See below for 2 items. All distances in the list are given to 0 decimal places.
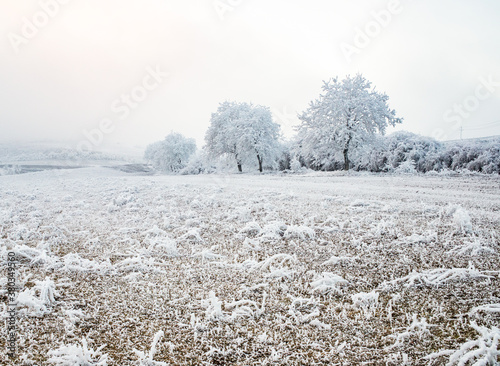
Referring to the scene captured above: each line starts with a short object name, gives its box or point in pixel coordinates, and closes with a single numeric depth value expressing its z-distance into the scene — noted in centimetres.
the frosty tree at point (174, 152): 4894
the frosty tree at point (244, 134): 3191
